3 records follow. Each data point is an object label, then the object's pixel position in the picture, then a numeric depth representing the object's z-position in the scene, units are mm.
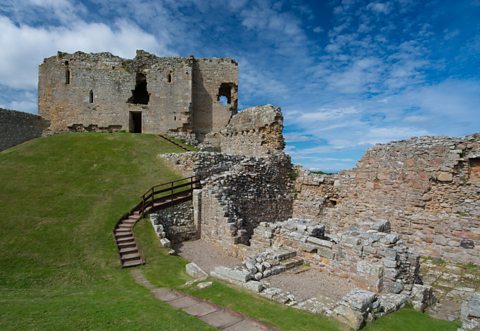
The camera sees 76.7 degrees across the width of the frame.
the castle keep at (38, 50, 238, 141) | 30625
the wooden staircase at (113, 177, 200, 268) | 12463
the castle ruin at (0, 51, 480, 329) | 9664
